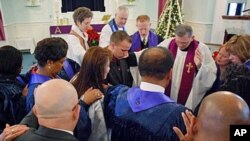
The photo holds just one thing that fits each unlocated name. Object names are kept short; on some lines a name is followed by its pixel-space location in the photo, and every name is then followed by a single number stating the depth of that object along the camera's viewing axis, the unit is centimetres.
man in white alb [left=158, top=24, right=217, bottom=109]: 254
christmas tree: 607
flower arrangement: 337
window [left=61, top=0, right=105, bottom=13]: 815
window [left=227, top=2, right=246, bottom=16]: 746
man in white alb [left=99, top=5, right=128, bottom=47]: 377
